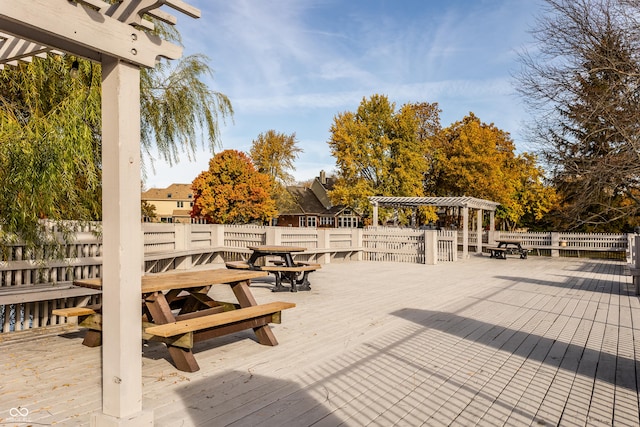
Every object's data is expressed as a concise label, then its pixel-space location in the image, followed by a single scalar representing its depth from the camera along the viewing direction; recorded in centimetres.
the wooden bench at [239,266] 848
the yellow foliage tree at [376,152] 3122
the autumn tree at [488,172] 2841
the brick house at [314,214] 5103
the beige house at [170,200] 7169
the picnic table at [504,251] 1789
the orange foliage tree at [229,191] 3538
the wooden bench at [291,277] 836
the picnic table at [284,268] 842
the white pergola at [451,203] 1909
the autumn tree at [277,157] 4297
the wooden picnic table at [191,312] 387
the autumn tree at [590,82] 957
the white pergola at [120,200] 259
